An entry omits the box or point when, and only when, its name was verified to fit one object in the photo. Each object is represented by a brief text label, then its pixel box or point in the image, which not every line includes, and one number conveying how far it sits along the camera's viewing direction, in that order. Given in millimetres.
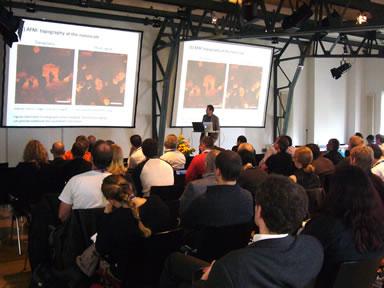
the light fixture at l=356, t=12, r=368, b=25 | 7404
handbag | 3217
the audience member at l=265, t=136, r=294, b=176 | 5945
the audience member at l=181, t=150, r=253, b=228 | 3221
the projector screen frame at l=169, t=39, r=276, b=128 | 11062
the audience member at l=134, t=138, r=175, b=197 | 4992
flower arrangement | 8203
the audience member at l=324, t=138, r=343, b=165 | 6831
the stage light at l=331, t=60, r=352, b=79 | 12773
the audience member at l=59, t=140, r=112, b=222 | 3744
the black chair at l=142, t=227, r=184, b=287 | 2977
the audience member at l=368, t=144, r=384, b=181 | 4922
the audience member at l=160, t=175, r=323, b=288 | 1786
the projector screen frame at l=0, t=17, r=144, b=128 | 8430
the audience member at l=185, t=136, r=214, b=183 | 5398
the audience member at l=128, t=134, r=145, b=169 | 6277
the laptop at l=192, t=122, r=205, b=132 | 10125
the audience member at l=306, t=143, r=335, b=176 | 5567
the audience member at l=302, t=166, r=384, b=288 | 2396
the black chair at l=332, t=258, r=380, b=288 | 2238
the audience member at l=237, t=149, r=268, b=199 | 4305
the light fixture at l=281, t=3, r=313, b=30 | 7113
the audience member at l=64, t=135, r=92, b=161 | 5604
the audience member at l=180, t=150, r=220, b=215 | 3680
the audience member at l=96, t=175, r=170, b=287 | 2965
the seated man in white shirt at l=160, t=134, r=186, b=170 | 6328
